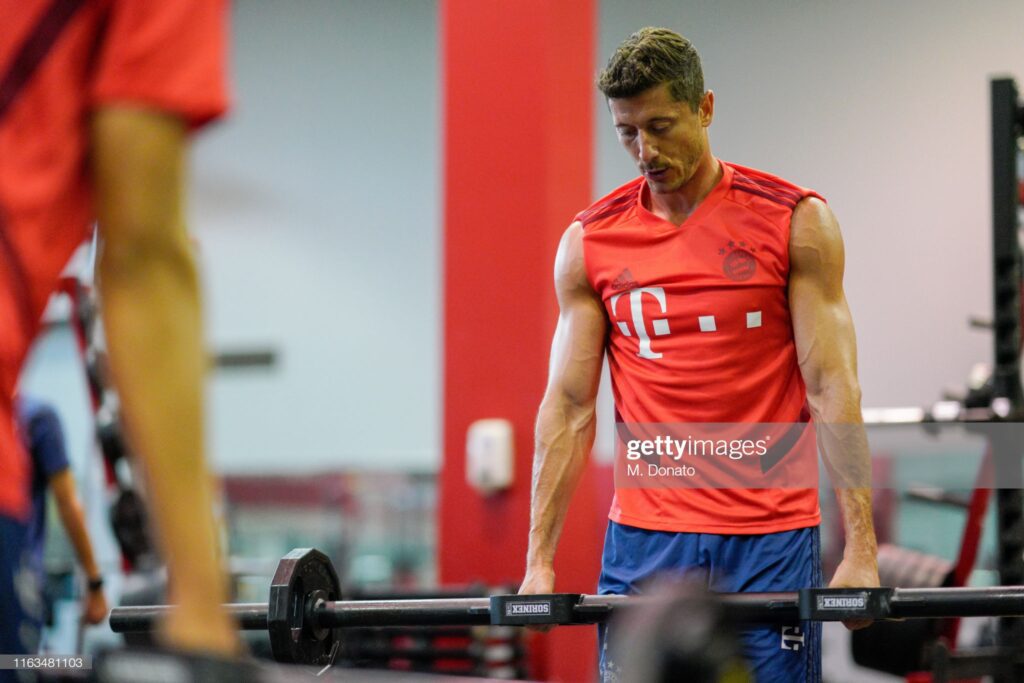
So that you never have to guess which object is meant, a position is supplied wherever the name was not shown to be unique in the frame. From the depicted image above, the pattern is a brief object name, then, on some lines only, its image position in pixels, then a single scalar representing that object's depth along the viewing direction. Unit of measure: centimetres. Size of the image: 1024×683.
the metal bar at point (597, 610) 418
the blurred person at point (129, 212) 180
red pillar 628
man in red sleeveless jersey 452
